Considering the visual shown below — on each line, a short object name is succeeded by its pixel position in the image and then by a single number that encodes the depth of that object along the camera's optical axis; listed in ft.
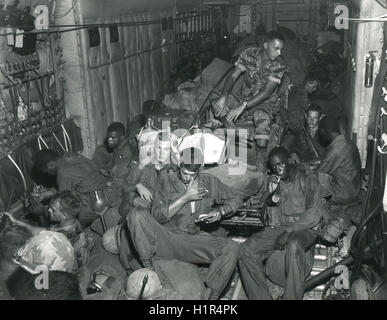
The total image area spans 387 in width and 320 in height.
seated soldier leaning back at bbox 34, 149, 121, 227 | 20.95
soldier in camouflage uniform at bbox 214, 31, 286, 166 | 23.53
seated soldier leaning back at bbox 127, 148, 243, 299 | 15.98
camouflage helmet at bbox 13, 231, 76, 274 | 14.02
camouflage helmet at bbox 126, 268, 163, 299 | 13.79
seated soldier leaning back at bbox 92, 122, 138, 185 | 22.80
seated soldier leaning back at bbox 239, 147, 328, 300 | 16.61
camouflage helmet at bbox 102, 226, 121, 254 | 18.76
